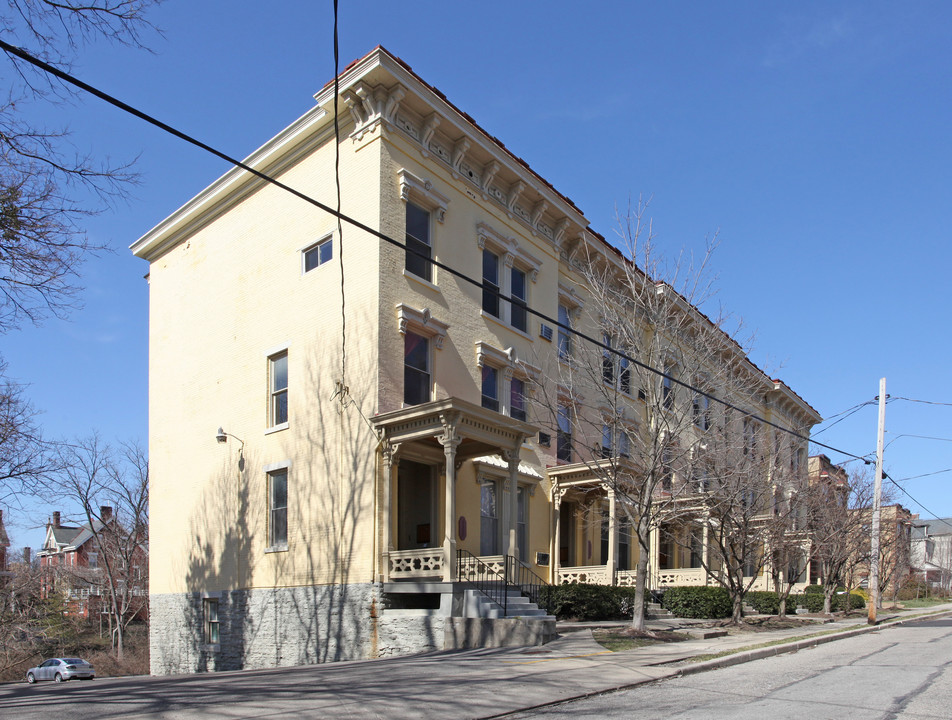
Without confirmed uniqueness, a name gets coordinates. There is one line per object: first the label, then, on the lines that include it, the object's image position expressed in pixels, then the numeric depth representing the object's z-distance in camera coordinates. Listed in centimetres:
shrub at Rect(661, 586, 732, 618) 2553
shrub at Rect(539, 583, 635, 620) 2066
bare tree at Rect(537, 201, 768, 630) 1830
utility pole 2856
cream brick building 1830
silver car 3278
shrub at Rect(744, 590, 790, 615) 3164
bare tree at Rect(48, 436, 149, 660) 4703
